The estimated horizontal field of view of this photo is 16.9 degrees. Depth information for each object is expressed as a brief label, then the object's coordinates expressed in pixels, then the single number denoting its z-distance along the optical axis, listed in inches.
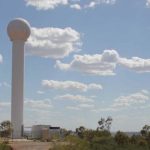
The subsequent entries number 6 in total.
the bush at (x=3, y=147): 2108.8
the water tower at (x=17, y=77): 4589.1
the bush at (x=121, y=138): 2784.9
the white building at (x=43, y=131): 4751.0
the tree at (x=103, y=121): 4570.1
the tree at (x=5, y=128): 4289.9
